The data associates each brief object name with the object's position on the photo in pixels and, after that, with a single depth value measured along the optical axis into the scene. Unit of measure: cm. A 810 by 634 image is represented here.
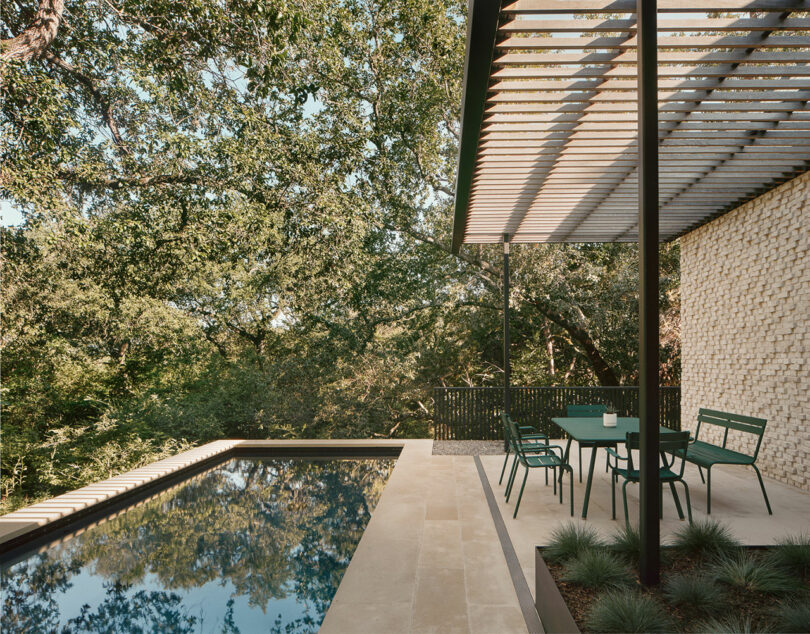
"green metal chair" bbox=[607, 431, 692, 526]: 357
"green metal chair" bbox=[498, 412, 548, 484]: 479
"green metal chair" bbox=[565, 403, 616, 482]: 574
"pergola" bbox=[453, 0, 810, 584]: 235
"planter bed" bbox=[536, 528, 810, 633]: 196
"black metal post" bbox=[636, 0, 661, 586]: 228
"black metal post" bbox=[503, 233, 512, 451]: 670
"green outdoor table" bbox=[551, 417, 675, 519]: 407
